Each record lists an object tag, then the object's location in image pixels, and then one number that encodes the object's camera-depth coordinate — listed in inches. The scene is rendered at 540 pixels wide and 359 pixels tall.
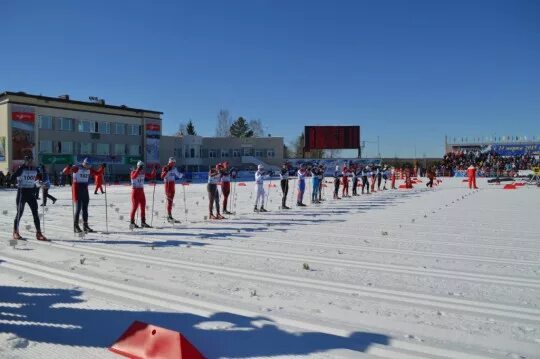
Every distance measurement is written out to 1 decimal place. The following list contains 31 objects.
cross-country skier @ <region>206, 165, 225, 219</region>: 583.6
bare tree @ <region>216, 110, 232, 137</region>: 4264.3
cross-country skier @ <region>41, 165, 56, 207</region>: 725.3
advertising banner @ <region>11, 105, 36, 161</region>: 2011.6
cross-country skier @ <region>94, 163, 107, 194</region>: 1066.7
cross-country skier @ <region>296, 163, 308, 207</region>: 773.9
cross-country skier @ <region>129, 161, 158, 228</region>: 487.2
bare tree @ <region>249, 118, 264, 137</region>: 4699.8
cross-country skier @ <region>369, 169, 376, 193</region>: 1177.5
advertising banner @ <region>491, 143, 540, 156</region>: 2368.7
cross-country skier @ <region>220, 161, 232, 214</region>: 628.1
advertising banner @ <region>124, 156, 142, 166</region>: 2516.0
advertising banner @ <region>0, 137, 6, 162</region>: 2001.6
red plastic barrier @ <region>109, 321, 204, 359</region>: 152.4
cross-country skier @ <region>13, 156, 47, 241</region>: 399.9
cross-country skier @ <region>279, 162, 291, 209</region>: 761.0
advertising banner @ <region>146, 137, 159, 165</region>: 2665.6
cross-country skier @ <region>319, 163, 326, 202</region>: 847.8
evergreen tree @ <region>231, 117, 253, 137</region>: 4603.8
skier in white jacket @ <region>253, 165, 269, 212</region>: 673.6
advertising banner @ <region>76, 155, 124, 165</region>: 2314.6
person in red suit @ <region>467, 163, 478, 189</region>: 1265.4
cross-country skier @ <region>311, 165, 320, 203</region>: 841.0
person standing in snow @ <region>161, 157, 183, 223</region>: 546.0
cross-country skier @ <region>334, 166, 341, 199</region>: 923.4
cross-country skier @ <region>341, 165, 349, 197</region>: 985.4
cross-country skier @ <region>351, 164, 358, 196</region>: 1036.7
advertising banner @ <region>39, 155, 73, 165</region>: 2126.0
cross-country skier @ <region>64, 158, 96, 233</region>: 447.8
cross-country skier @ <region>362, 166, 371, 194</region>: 1104.0
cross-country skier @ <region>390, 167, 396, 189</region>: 1337.6
